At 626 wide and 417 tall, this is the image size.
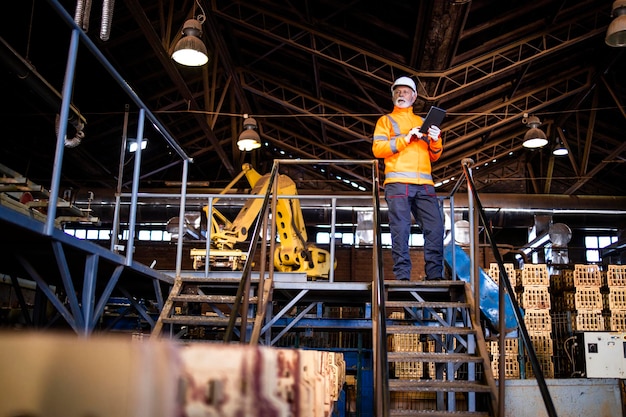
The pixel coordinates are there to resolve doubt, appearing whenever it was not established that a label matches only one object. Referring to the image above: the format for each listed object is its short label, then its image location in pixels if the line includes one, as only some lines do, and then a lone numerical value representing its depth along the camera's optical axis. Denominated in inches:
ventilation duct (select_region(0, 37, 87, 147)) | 338.0
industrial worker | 260.5
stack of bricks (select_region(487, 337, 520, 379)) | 464.8
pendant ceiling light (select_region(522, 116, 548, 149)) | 526.3
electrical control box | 406.9
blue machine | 289.7
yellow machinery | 422.3
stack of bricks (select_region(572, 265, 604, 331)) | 486.3
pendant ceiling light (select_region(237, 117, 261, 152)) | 521.3
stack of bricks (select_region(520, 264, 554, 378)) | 468.8
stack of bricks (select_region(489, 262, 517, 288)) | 508.6
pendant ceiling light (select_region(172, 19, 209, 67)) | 362.0
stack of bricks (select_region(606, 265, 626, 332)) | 492.7
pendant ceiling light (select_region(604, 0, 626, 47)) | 357.5
